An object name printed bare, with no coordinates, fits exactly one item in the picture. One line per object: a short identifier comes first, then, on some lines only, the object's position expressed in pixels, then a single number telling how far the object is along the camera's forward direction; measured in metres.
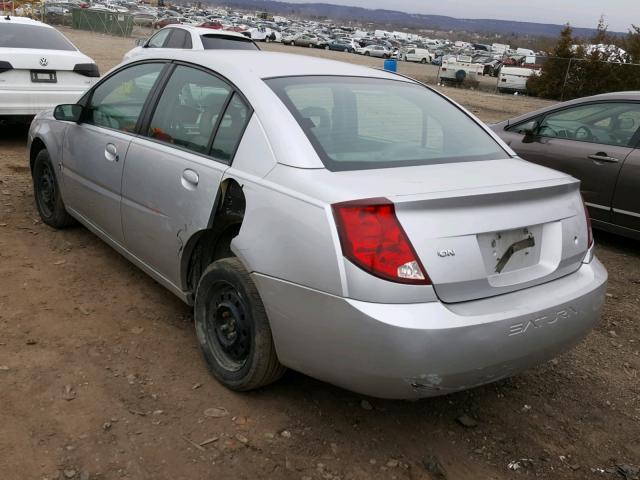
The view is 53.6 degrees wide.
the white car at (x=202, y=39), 11.64
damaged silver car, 2.46
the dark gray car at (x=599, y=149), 5.66
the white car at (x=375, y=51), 62.58
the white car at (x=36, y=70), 7.62
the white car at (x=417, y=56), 59.75
